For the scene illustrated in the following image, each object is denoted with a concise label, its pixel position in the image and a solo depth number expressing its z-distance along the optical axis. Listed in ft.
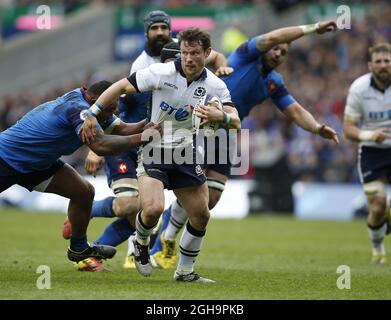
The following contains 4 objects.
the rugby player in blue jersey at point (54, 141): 62.18
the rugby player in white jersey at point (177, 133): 60.75
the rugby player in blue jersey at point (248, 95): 76.38
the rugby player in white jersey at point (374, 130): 84.69
